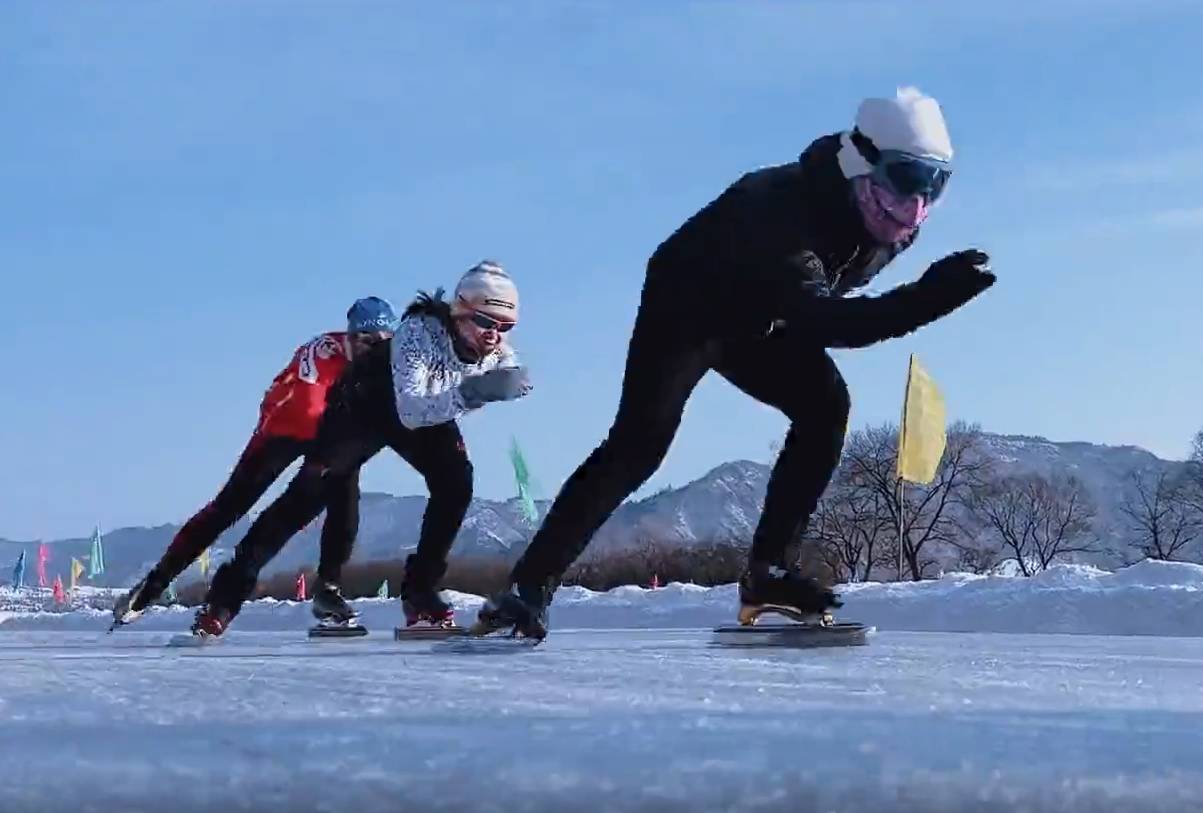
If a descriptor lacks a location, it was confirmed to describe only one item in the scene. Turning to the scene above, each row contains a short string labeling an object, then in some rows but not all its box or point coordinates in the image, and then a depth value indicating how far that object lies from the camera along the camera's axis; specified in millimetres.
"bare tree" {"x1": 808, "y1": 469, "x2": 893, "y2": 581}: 50938
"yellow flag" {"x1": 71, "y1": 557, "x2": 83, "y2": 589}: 30628
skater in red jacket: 5230
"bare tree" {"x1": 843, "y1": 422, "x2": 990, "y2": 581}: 51281
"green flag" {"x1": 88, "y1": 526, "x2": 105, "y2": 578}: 28984
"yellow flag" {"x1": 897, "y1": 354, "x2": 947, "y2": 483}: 9914
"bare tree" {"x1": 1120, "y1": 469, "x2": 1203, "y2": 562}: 56938
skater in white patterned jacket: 4383
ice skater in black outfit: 3271
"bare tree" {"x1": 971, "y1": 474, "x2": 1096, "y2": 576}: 56625
